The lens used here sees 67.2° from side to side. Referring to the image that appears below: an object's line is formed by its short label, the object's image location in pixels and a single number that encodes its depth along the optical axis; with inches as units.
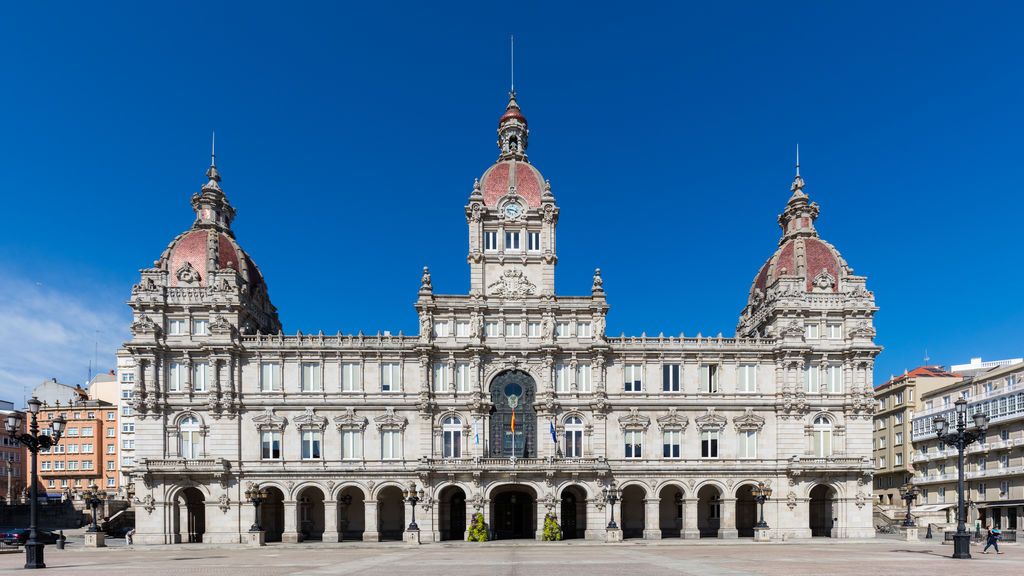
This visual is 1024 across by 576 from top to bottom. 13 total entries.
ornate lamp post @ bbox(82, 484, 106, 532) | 2618.1
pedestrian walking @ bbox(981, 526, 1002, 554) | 1994.3
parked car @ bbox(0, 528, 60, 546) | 2559.1
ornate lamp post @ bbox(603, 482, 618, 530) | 2632.9
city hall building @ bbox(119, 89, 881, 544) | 2701.8
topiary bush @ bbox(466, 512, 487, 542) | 2596.0
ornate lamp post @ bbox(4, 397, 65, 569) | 1612.9
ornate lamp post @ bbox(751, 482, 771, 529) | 2611.2
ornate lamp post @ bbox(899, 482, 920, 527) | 2773.1
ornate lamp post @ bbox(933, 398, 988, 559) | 1812.3
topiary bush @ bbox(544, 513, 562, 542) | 2600.9
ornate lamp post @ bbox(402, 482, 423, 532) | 2499.8
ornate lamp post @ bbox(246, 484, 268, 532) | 2559.1
